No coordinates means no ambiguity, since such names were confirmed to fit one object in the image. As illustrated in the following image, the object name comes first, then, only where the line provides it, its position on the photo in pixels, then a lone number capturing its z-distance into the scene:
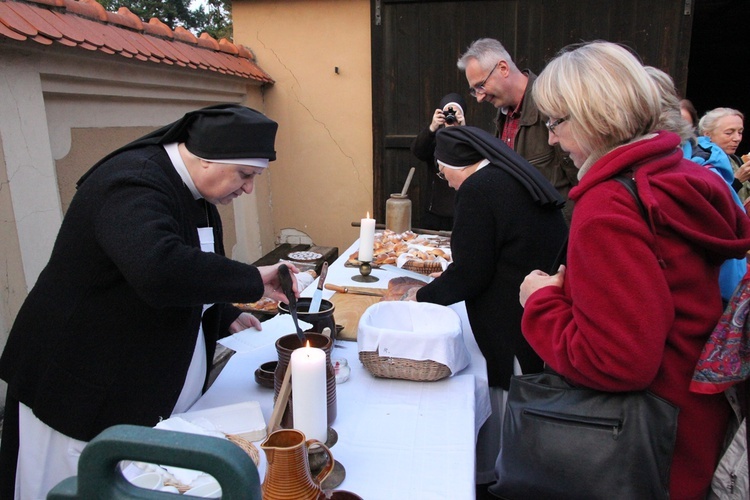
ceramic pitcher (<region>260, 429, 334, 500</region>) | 1.00
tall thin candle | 2.85
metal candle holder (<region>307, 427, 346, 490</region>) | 1.15
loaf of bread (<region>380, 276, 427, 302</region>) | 2.38
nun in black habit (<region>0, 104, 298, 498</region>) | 1.33
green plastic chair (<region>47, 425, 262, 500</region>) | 0.52
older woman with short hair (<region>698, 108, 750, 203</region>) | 3.92
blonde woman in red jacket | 1.17
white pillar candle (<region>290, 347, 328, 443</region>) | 1.24
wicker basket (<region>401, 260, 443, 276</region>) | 2.99
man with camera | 4.14
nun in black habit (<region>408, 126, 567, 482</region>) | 2.04
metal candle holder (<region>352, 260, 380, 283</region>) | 2.89
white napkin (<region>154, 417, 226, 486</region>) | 1.13
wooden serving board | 2.19
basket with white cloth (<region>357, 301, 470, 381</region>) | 1.66
